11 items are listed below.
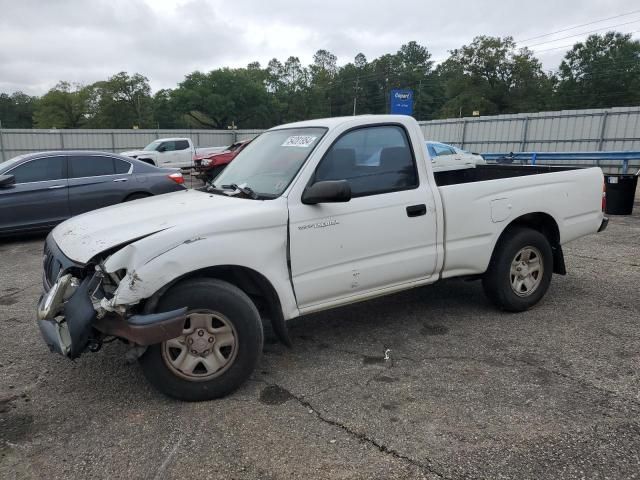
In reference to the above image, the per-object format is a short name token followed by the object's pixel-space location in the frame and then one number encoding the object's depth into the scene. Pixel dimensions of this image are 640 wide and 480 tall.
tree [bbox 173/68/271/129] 78.06
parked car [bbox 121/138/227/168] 22.12
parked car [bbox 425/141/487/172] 14.68
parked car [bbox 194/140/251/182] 18.30
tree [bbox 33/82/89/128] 82.75
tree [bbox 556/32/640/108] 59.81
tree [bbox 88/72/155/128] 77.75
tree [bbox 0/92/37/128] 95.94
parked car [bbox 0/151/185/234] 8.09
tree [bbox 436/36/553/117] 64.44
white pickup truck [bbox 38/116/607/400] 3.00
